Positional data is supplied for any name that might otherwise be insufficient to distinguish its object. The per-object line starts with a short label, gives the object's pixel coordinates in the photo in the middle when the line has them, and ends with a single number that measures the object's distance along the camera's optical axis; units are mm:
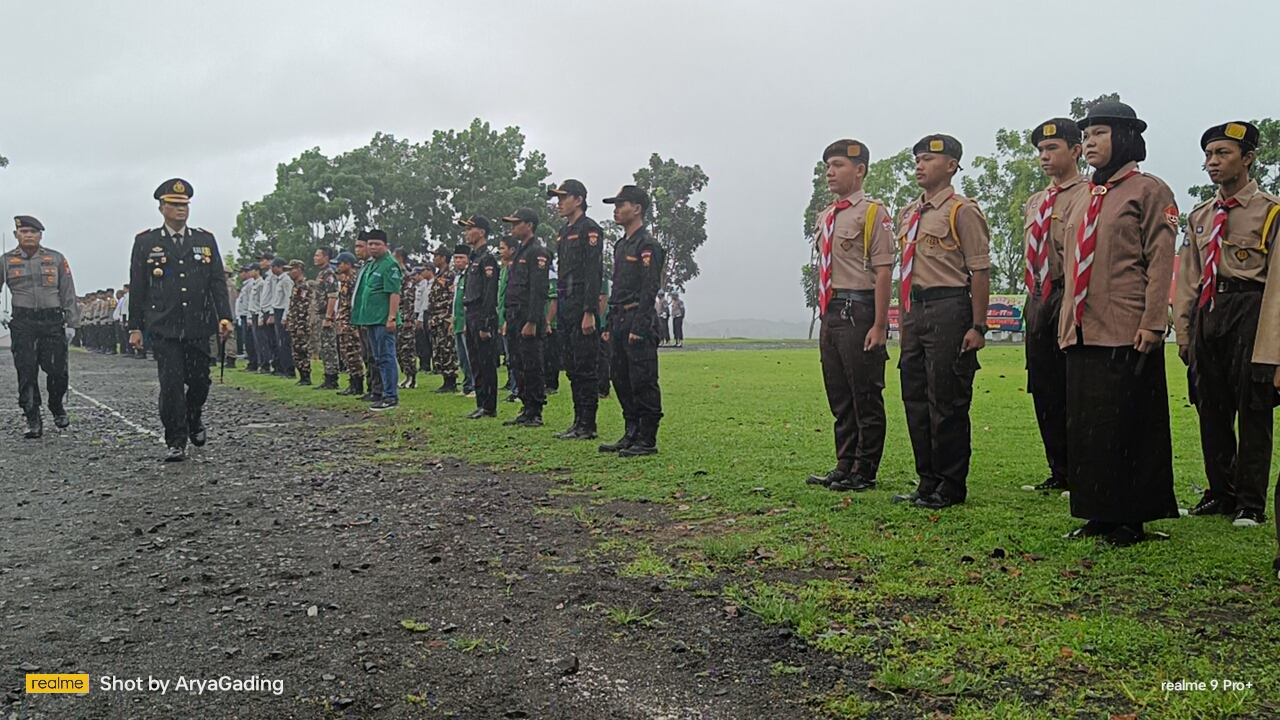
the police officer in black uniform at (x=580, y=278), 8906
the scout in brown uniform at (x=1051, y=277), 5879
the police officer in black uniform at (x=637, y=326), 7945
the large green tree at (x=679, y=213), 61562
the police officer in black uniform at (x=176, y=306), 8227
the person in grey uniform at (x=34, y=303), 10094
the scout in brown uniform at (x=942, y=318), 5633
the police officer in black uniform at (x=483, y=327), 10953
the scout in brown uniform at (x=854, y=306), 6250
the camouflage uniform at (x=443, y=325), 15070
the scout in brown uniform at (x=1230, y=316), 5262
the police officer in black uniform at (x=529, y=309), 9836
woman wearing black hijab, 4578
